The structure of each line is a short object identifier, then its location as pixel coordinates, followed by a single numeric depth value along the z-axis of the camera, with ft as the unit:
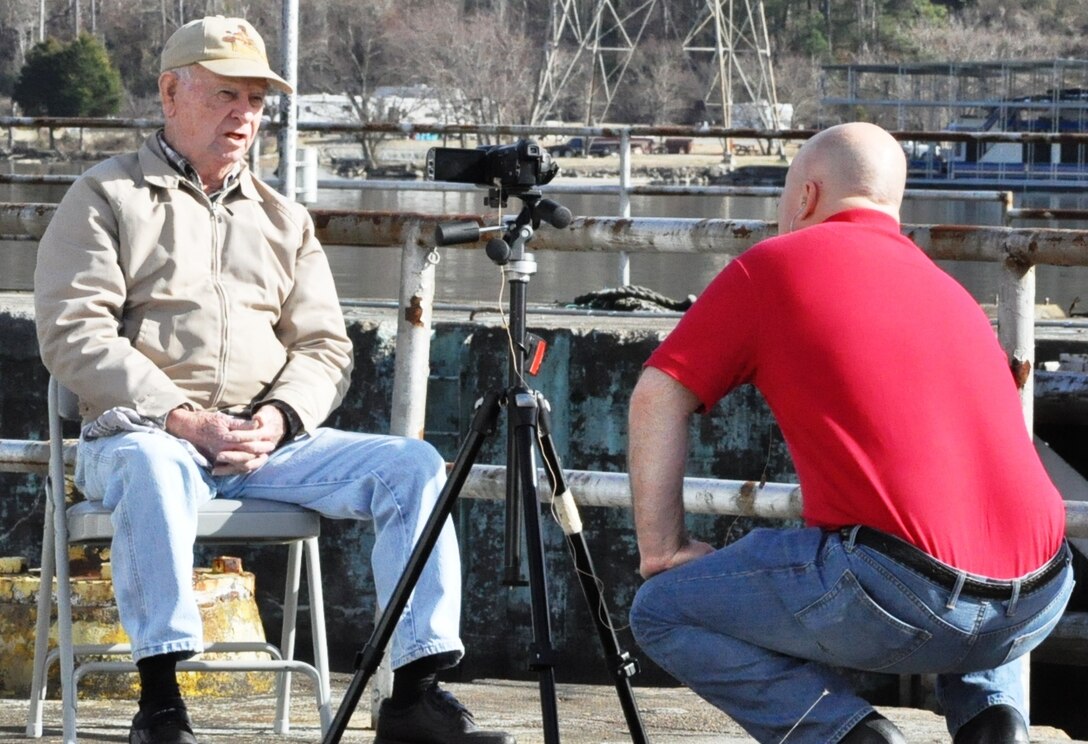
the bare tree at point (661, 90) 445.25
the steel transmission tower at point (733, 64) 315.62
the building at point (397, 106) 406.20
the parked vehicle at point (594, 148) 336.42
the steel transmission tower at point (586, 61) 343.14
